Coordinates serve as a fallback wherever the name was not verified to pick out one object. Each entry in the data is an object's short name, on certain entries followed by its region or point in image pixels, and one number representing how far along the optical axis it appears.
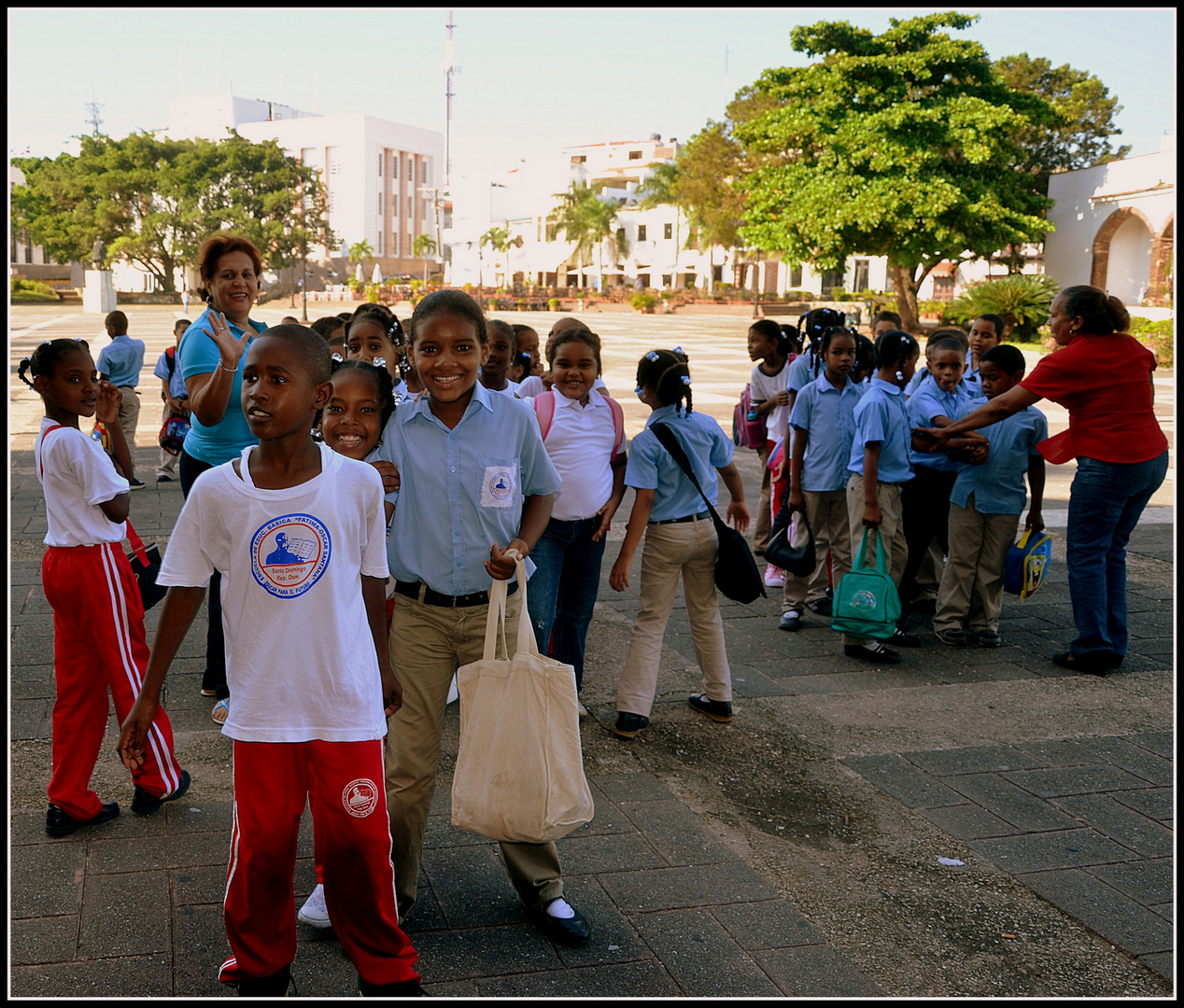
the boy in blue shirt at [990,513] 5.96
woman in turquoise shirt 4.02
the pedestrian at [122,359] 10.62
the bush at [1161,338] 26.34
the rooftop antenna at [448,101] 83.56
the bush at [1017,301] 31.05
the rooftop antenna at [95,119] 76.81
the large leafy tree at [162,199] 62.94
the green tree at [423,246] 89.19
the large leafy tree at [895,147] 34.00
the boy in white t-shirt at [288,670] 2.41
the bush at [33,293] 57.62
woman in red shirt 5.46
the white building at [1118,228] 34.81
